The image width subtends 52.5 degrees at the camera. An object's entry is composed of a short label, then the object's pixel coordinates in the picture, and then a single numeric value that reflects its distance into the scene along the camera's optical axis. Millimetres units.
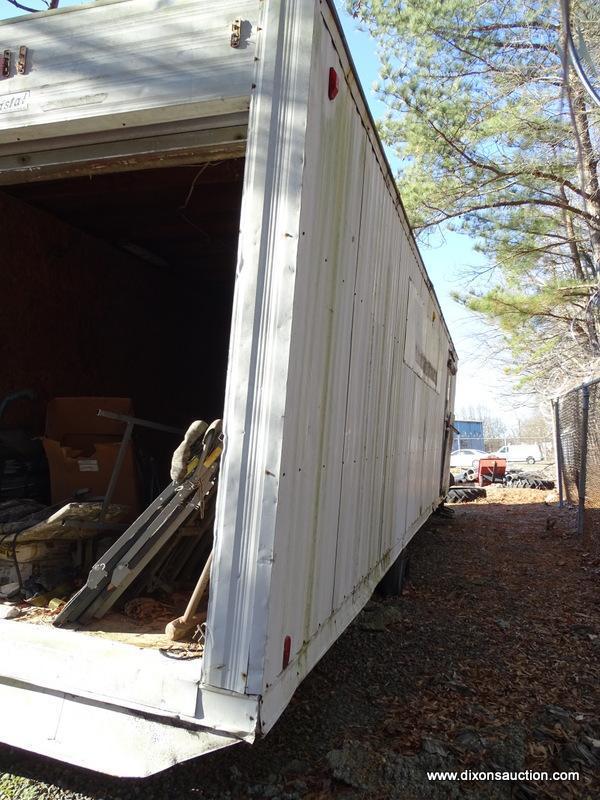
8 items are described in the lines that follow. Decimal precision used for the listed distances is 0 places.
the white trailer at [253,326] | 2049
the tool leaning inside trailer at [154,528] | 2558
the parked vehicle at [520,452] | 32500
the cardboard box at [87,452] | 3965
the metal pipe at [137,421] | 3201
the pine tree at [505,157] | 11461
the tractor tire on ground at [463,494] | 14961
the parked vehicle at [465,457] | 29902
